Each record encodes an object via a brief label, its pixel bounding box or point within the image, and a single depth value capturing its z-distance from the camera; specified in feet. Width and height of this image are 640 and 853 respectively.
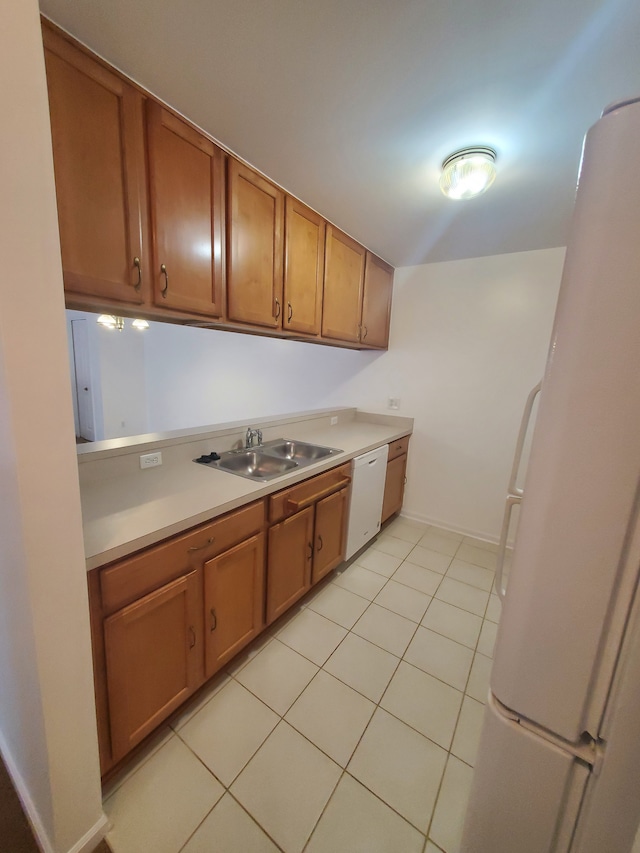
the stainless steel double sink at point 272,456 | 6.42
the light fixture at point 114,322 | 10.25
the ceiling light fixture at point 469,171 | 4.59
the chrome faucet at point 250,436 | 6.86
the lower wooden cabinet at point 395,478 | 9.04
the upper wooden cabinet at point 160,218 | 3.35
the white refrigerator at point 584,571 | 1.63
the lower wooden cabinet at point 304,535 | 5.35
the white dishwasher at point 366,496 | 7.29
